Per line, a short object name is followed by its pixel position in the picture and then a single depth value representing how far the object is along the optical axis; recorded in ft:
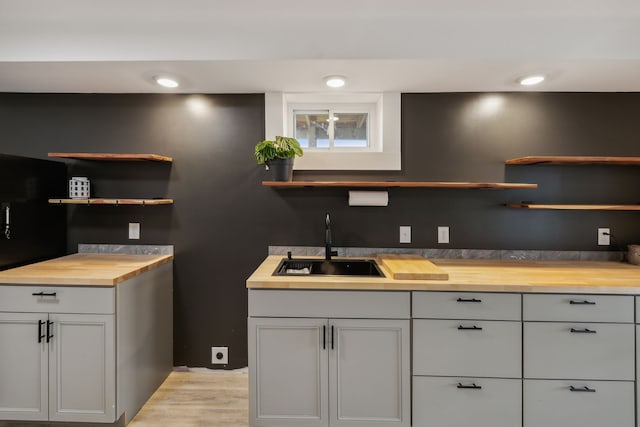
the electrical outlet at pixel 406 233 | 7.48
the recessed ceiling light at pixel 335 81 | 6.53
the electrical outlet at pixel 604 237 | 7.24
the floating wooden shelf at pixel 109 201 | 6.61
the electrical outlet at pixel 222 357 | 7.62
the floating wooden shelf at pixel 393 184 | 6.57
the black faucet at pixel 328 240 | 6.84
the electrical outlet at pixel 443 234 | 7.43
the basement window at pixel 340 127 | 7.37
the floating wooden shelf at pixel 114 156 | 6.70
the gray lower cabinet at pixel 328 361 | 5.35
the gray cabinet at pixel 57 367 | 5.49
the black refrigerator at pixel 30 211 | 5.98
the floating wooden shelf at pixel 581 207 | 6.44
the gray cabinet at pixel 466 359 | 5.23
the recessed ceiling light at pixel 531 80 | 6.50
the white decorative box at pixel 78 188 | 7.04
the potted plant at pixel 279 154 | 6.59
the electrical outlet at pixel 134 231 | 7.60
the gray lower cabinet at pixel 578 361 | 5.14
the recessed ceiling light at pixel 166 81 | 6.58
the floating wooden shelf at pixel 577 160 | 6.31
